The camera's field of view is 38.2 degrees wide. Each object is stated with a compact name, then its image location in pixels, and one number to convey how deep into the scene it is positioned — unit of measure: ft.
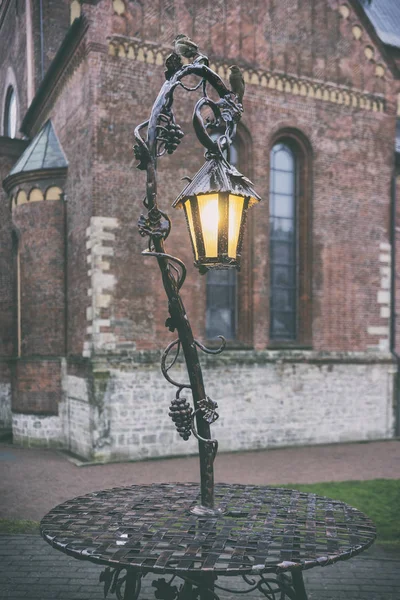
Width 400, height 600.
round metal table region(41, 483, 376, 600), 8.77
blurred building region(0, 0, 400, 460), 35.60
